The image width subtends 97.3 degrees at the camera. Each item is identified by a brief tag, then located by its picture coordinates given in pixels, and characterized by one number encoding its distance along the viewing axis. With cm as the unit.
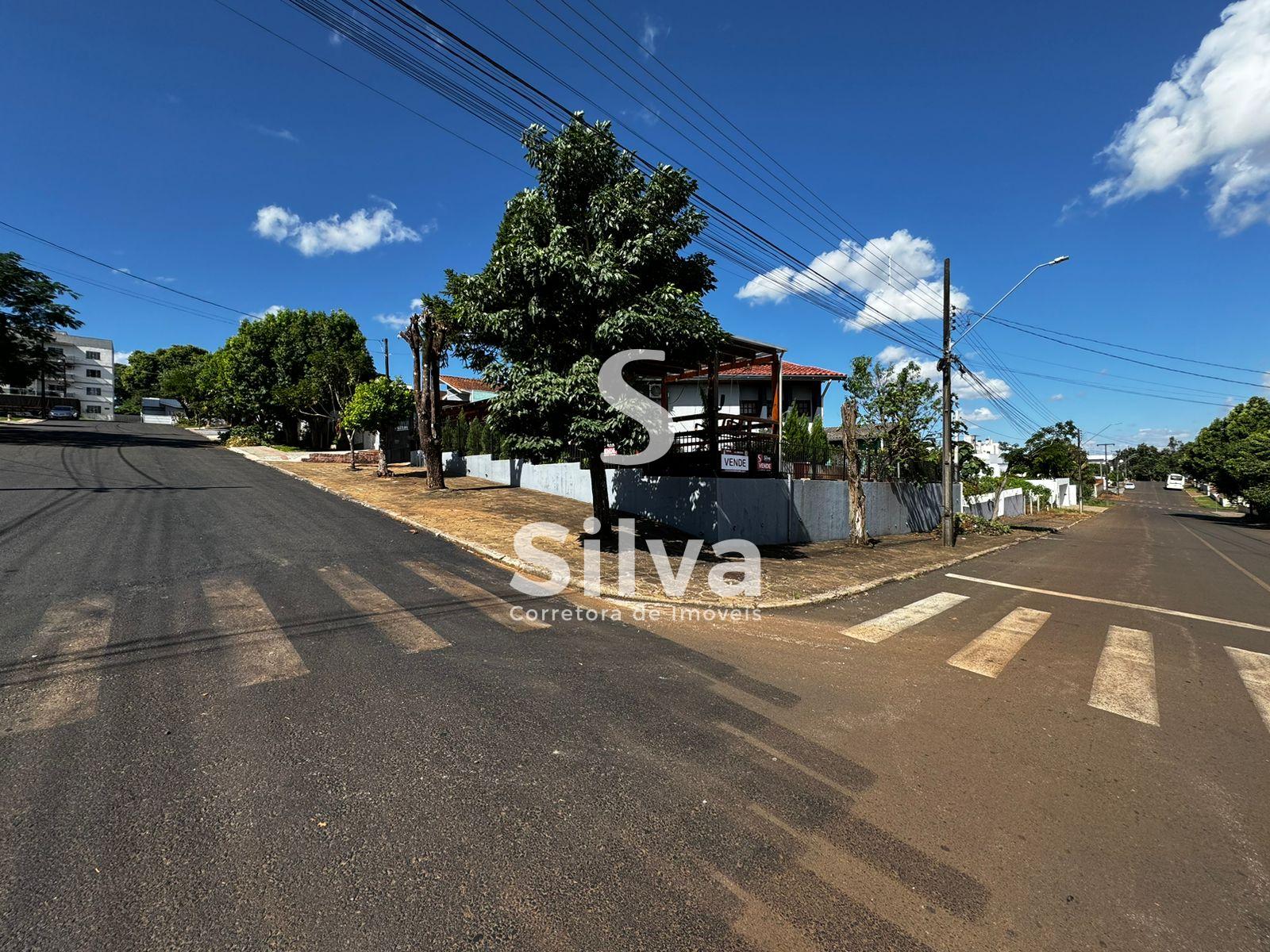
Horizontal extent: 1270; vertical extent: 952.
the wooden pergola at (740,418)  1428
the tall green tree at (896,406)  1775
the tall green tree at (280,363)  3406
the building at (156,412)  5884
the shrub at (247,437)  3570
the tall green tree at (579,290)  929
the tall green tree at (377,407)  2386
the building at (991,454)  5307
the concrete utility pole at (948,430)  1731
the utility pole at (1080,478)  4978
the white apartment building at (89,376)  7833
